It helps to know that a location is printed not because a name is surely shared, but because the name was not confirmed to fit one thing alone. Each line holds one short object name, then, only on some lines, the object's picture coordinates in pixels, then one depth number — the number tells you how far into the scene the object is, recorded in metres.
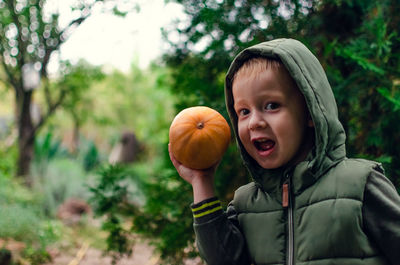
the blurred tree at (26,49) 6.49
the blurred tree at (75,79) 8.55
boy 1.49
